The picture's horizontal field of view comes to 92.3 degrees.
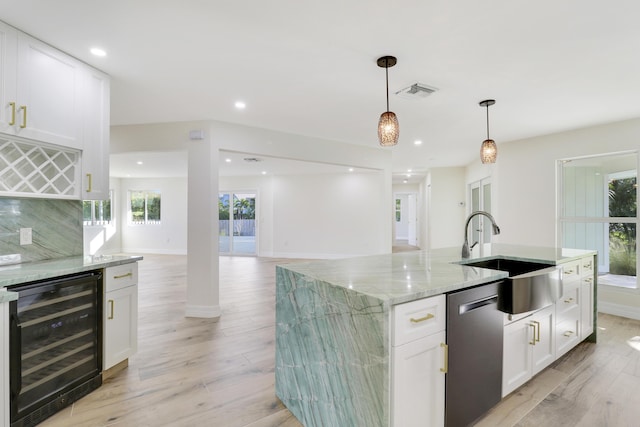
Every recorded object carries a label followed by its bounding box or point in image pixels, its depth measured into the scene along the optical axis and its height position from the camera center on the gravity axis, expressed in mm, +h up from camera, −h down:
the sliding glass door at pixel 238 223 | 9375 -188
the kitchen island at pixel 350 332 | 1325 -580
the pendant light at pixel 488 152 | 3066 +651
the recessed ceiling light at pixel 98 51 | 2248 +1229
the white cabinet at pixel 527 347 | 1939 -902
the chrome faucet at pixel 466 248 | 2508 -258
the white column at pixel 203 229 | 3764 -150
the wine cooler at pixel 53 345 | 1704 -793
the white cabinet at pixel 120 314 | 2268 -754
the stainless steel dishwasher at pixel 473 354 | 1559 -746
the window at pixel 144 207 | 9719 +314
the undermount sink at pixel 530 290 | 1856 -472
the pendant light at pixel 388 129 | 2275 +657
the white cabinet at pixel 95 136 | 2426 +658
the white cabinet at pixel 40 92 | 1938 +862
